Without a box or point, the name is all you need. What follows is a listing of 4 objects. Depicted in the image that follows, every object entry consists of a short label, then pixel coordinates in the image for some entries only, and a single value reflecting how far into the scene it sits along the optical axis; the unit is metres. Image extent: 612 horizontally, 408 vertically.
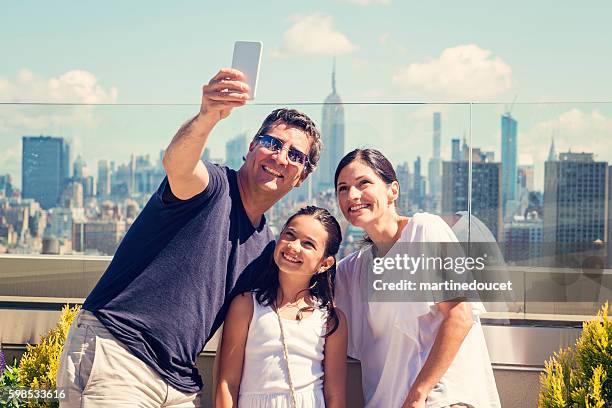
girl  2.94
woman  2.89
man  2.79
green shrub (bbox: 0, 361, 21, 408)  3.84
